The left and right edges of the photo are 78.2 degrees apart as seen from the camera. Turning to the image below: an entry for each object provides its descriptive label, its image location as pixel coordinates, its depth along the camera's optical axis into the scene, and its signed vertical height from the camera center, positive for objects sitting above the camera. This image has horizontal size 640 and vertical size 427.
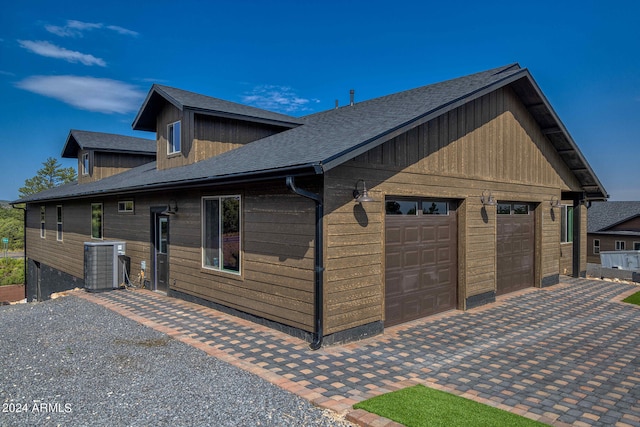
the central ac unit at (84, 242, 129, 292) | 10.25 -1.46
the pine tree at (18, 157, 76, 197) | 52.41 +4.74
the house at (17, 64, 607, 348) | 5.93 +0.13
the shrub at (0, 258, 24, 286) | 27.11 -4.33
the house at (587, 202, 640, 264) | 31.31 -1.73
